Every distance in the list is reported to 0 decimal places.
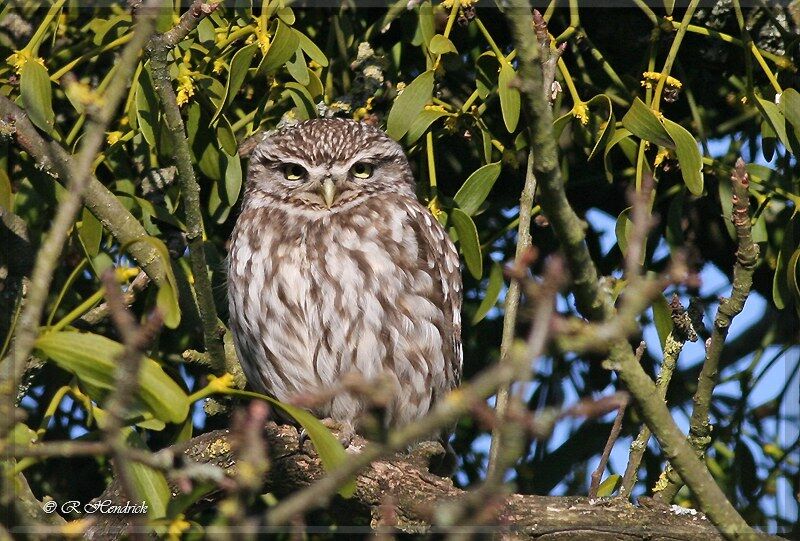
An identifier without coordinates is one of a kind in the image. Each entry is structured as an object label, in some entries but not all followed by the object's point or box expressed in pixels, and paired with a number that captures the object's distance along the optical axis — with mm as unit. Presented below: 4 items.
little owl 5777
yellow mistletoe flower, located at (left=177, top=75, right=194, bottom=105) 4781
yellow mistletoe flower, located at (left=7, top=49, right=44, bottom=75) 4855
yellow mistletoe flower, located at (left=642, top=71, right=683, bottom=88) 4910
